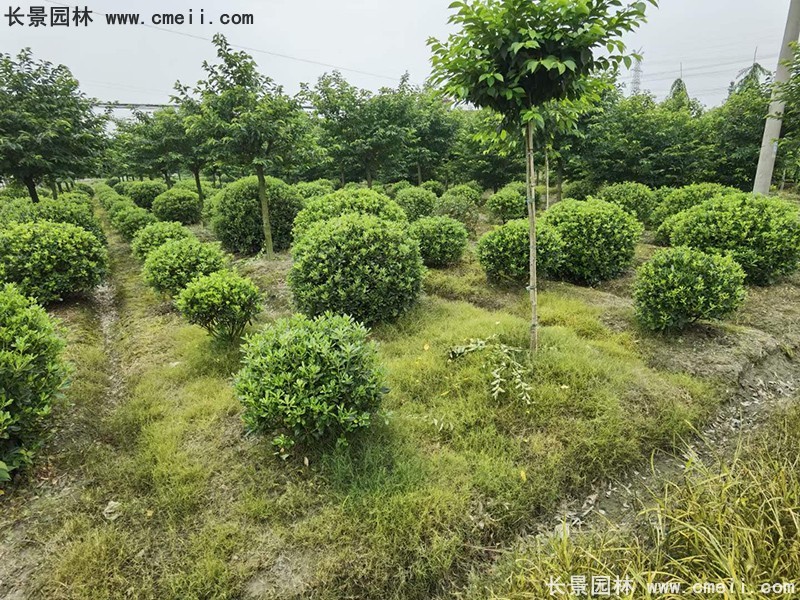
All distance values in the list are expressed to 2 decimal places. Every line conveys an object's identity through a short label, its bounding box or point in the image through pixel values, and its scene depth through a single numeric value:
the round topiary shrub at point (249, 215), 7.51
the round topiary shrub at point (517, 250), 4.92
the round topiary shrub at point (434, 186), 12.33
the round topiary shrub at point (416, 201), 8.45
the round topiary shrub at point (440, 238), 5.78
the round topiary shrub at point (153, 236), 6.49
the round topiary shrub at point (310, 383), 2.40
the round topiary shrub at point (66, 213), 6.87
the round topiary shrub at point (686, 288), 3.60
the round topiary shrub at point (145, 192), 13.16
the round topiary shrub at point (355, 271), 4.02
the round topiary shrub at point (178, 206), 10.41
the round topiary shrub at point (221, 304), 3.70
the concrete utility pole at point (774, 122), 6.26
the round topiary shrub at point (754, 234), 4.79
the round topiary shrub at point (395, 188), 11.94
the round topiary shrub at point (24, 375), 2.32
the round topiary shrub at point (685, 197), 7.00
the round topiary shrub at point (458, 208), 8.45
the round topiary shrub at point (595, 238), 5.17
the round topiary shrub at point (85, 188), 18.89
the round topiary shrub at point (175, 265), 4.88
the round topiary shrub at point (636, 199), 8.16
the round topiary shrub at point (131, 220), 8.80
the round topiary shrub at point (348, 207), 5.48
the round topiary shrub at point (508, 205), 8.84
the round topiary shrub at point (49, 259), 4.79
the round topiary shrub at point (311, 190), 9.24
